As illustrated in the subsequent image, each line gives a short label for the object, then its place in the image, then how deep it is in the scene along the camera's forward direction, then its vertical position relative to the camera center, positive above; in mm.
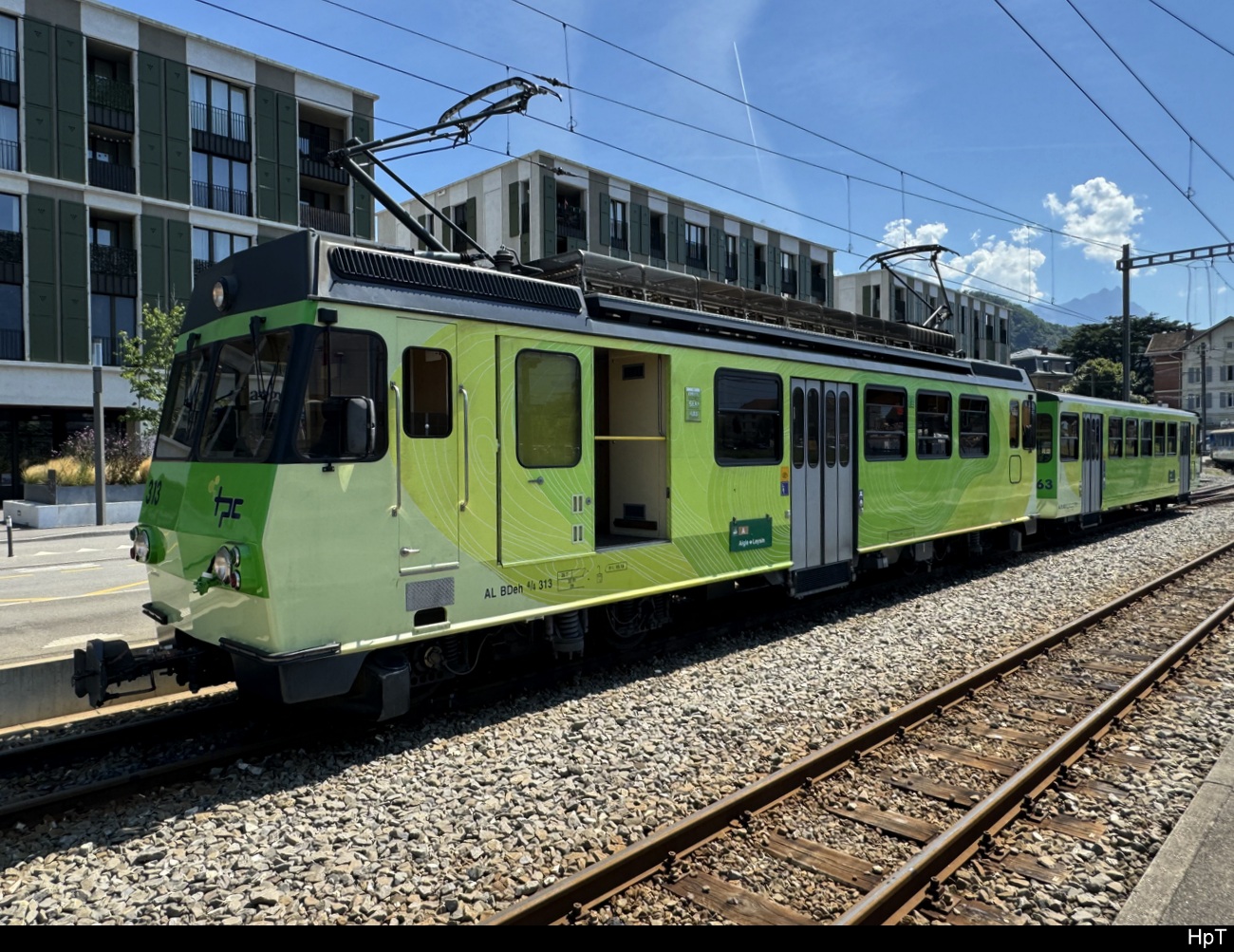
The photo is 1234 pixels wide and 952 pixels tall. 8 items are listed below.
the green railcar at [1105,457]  16453 -144
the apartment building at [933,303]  57125 +10520
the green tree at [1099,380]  73062 +6198
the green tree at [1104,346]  83312 +10496
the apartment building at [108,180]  26047 +9401
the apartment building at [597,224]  37812 +11387
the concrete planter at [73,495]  21328 -931
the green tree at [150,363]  22922 +2644
